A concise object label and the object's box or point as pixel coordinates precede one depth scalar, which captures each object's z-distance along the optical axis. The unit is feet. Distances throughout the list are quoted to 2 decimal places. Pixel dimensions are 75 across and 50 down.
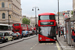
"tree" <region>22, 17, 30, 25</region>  286.37
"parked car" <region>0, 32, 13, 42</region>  46.72
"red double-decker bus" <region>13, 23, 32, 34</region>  94.83
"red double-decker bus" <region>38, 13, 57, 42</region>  44.60
